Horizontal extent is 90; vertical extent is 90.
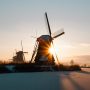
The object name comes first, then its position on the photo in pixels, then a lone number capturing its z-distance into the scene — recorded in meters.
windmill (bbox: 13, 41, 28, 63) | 89.10
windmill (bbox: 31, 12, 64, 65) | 61.50
